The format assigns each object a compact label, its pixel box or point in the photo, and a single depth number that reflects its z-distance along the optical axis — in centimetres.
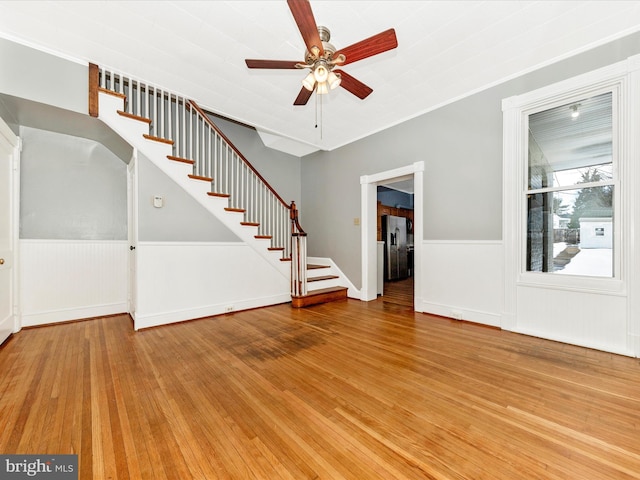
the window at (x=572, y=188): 265
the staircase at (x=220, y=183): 320
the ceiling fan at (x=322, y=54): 181
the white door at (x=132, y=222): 334
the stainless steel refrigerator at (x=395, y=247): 682
